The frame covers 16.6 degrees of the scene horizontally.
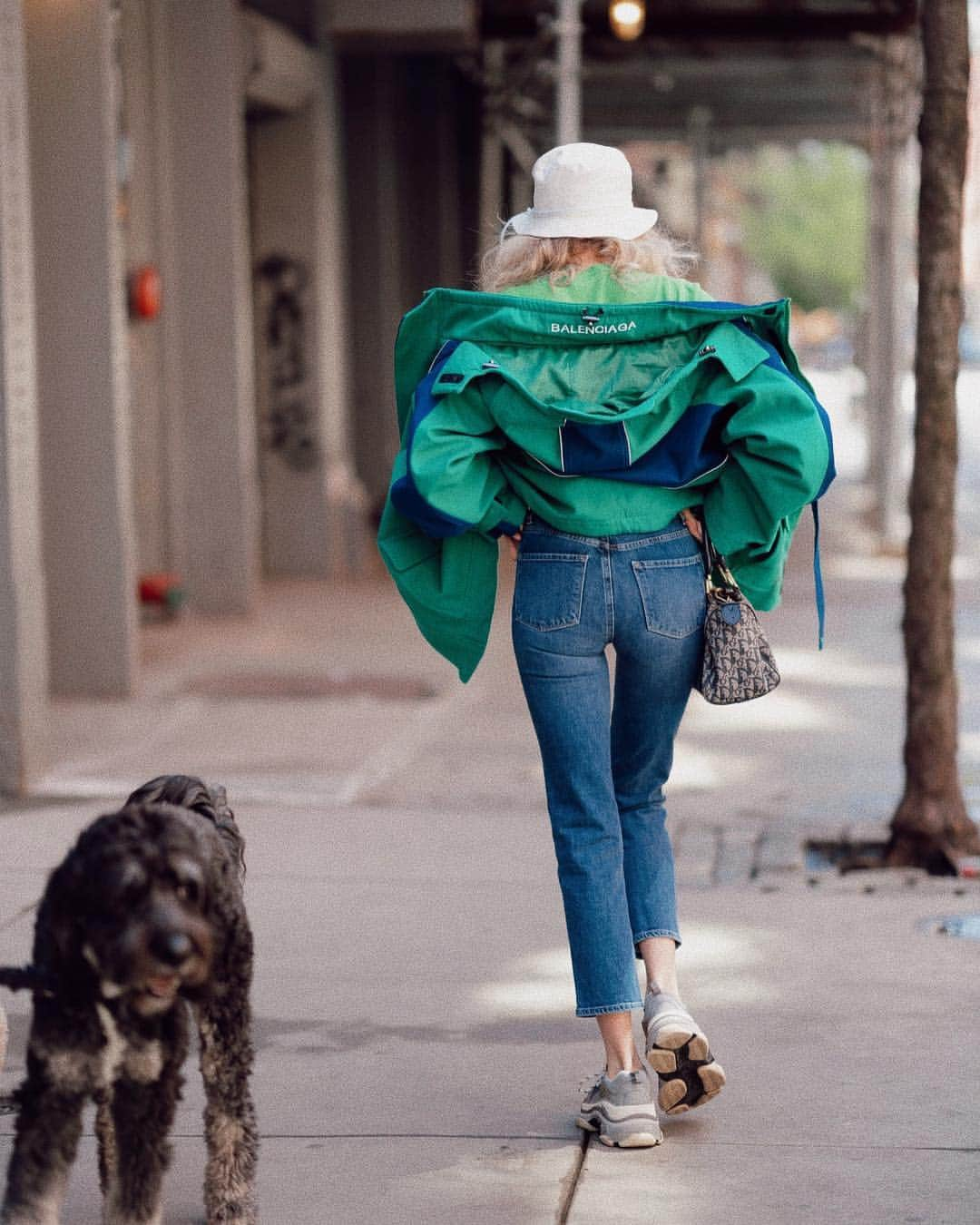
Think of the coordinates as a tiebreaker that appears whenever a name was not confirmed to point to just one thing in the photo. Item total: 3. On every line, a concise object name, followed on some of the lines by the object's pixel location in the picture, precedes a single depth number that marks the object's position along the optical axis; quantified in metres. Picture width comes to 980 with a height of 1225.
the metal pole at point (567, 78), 20.21
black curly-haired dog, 5.23
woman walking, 6.88
